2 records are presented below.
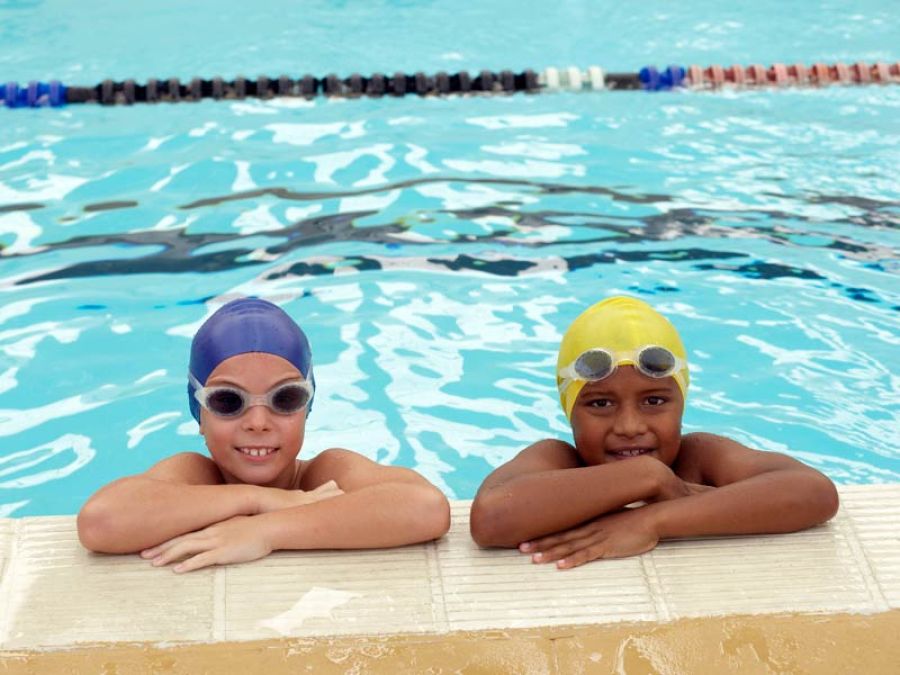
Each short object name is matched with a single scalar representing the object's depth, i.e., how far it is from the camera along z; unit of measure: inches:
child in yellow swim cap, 124.0
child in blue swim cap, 121.2
